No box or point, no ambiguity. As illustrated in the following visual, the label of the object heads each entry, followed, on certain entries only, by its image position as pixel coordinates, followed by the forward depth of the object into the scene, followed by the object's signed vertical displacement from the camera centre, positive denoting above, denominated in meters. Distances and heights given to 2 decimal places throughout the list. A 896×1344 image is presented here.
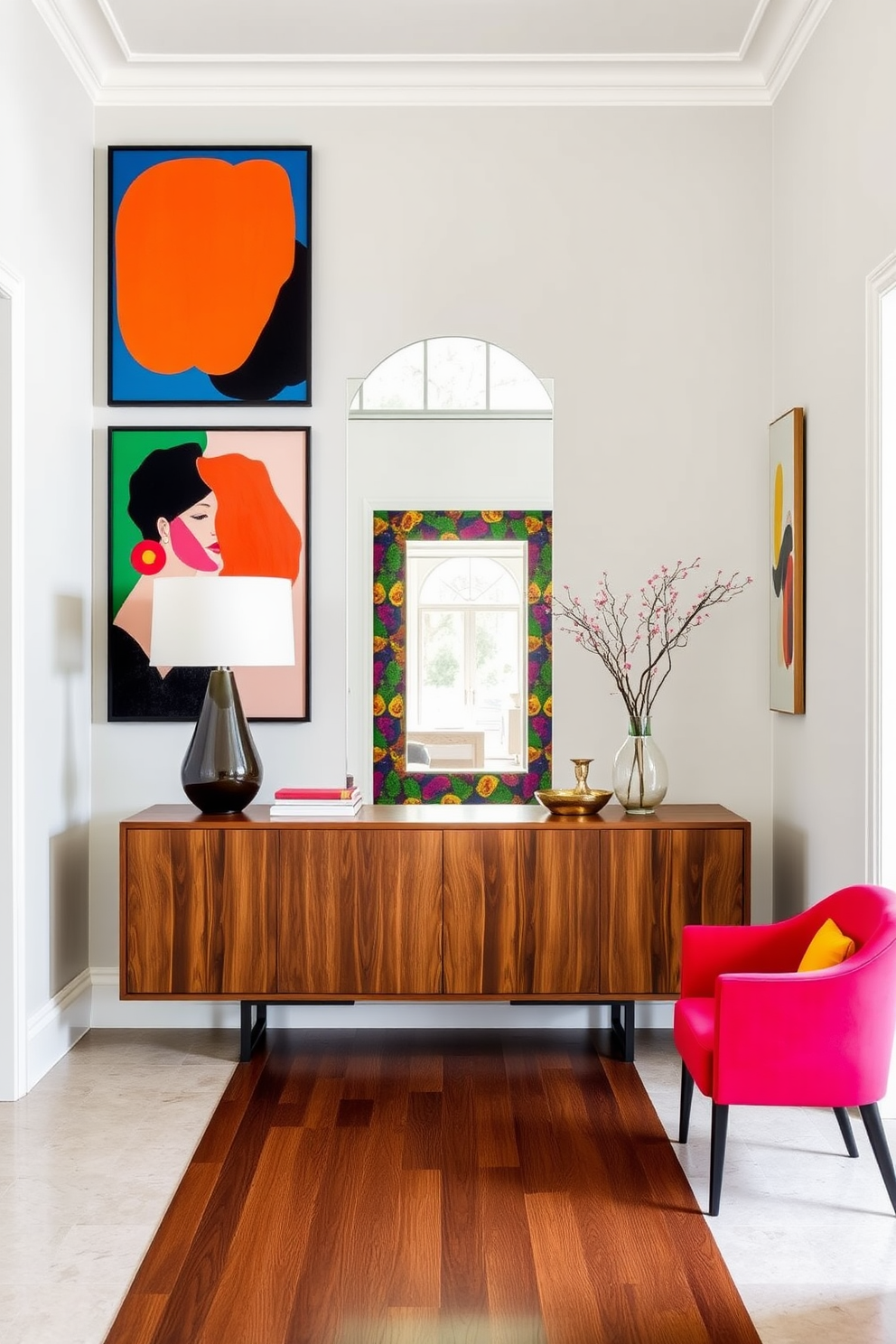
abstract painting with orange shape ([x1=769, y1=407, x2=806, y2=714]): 3.48 +0.34
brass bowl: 3.45 -0.40
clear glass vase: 3.50 -0.32
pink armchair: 2.44 -0.80
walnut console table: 3.37 -0.69
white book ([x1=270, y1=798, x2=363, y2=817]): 3.44 -0.43
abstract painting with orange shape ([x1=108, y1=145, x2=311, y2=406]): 3.77 +1.32
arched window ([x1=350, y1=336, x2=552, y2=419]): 4.68 +1.24
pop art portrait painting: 3.78 +0.50
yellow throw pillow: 2.60 -0.65
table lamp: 3.32 +0.07
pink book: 3.46 -0.38
